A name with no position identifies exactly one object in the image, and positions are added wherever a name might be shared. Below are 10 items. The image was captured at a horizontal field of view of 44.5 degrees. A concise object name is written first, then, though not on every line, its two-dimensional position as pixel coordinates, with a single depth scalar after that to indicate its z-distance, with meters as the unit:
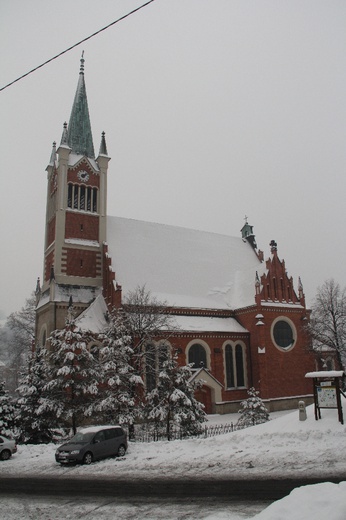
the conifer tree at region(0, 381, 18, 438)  21.70
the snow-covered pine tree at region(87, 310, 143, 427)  21.97
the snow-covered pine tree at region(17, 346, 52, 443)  21.69
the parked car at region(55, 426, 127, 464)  15.81
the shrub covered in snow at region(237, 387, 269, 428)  24.03
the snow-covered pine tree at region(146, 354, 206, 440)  22.09
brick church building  34.62
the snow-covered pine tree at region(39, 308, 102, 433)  22.28
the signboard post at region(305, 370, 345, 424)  17.56
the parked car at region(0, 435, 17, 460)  17.53
